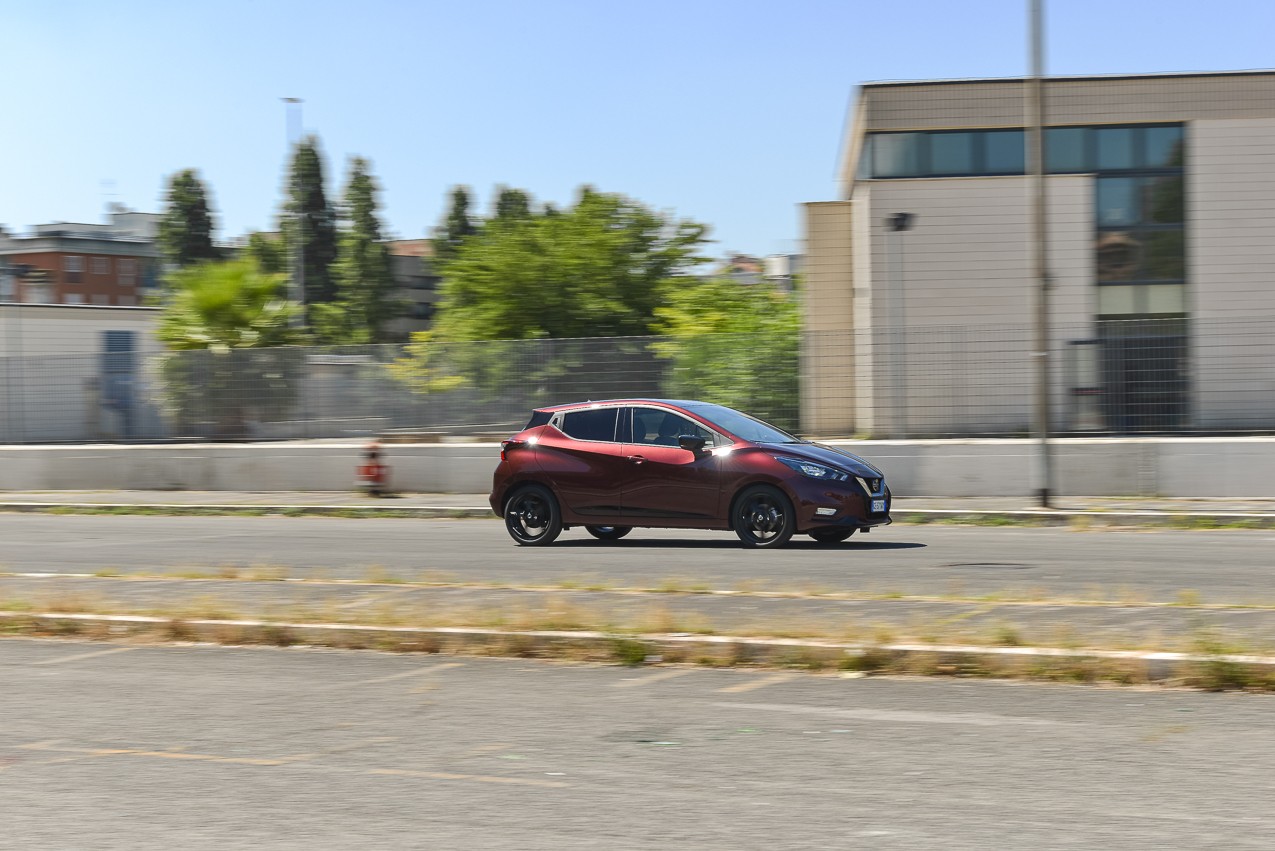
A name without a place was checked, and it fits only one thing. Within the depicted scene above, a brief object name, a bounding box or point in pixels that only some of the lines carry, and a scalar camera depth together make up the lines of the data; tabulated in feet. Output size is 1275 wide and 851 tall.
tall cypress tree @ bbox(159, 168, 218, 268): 321.52
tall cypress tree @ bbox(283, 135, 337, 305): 300.40
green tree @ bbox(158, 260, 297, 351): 110.42
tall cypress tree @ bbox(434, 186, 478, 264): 349.20
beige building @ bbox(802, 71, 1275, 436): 100.83
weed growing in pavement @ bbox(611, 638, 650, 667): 28.14
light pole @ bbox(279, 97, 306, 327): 240.12
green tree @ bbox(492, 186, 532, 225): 331.16
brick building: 368.89
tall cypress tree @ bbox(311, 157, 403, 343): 304.30
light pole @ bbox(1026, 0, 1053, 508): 64.75
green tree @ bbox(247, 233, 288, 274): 332.39
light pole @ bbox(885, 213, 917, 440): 73.10
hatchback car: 51.01
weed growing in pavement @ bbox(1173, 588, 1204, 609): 32.50
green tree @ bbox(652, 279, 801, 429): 75.72
